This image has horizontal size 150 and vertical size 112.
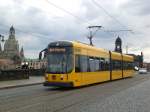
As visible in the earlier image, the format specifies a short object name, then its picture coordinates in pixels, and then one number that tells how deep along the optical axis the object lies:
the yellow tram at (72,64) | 10.88
